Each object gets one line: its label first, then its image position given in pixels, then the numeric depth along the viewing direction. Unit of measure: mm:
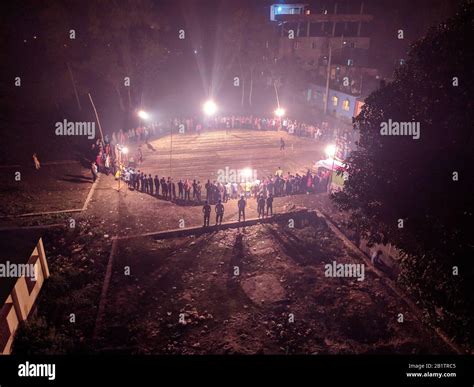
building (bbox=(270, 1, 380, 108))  47906
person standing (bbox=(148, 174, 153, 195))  21577
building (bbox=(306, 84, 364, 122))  36922
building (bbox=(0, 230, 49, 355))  10141
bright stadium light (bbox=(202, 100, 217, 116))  34269
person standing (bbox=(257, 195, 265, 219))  18578
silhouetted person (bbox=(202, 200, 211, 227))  17094
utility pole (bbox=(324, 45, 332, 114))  37438
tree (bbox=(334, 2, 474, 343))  8680
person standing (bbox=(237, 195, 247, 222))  17894
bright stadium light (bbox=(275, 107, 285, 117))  35762
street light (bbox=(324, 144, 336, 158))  25375
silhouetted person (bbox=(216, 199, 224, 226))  17438
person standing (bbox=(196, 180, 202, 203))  20969
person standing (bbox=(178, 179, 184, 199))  21078
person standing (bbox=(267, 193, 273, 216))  18456
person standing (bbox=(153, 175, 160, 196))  21328
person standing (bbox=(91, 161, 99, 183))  22531
